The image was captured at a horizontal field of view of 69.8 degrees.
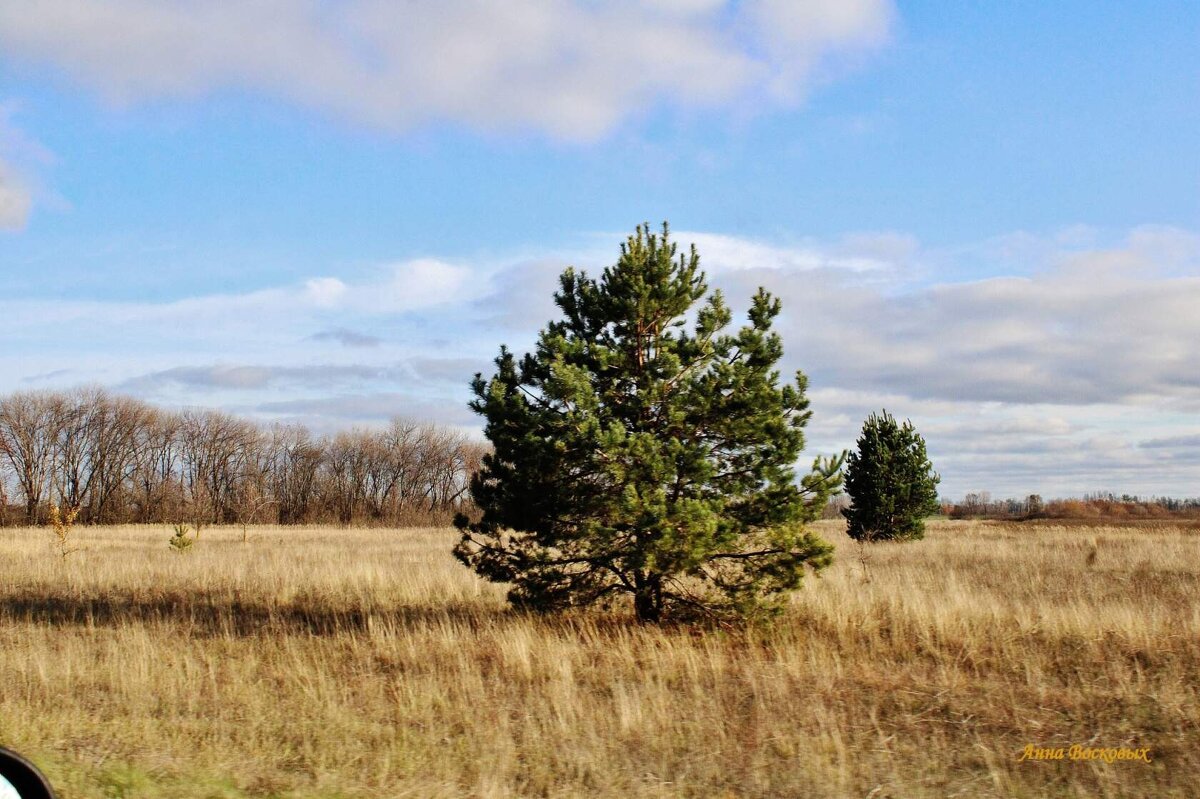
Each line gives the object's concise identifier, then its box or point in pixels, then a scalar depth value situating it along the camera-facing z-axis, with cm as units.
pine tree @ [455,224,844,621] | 1008
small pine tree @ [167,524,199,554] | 2555
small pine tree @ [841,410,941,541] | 2902
